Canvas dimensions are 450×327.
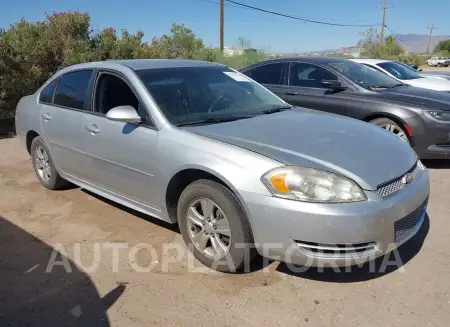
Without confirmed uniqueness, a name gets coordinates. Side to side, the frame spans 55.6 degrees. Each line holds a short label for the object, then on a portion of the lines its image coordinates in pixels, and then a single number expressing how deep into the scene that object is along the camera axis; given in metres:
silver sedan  2.71
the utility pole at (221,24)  21.65
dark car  5.59
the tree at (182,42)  20.02
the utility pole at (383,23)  53.43
